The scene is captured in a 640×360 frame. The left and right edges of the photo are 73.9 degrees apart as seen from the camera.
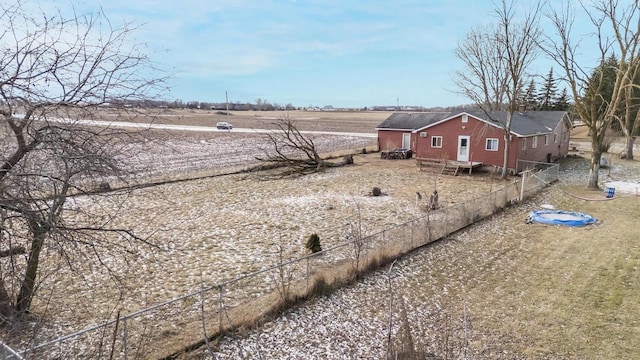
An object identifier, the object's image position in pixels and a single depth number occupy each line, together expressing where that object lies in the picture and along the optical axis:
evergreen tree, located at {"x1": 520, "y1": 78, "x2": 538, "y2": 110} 60.69
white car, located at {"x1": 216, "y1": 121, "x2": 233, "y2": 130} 64.06
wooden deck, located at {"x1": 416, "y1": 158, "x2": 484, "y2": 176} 28.78
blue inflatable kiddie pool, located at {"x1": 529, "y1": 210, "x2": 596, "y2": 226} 16.69
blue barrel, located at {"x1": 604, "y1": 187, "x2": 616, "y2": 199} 21.23
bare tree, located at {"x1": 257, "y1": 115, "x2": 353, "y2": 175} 28.20
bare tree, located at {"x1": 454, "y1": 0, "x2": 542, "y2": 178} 26.72
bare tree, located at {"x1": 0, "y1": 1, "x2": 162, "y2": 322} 4.76
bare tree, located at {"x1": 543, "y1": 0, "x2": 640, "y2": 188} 22.84
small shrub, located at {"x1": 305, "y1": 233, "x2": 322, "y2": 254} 12.51
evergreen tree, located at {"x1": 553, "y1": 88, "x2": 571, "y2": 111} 64.75
